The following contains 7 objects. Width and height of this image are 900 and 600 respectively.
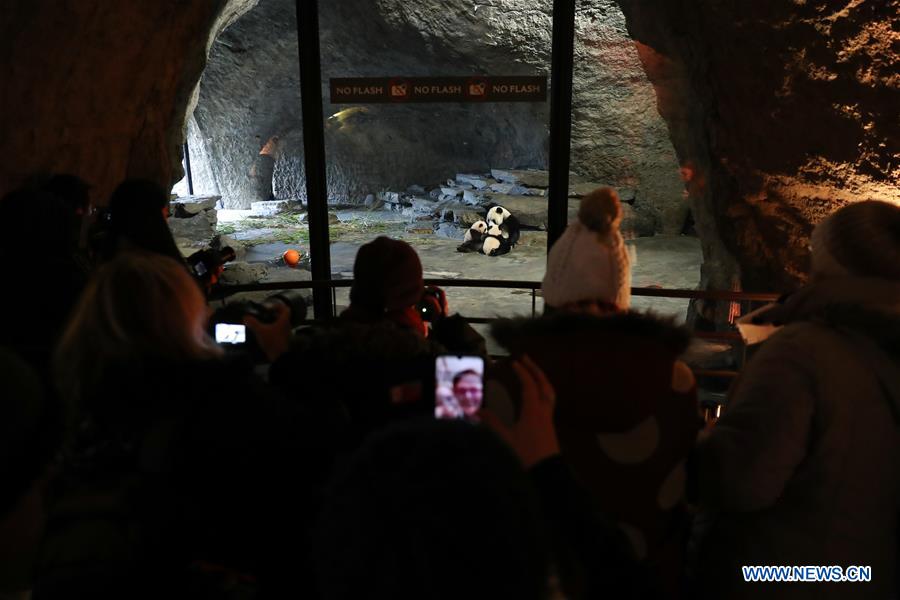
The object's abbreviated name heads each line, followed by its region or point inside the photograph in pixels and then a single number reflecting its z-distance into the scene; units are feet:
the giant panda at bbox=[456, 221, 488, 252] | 34.34
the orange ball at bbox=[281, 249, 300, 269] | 28.42
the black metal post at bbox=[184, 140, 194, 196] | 47.34
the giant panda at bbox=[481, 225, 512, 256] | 34.18
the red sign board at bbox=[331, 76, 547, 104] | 16.25
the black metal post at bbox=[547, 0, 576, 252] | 15.96
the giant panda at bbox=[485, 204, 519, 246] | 35.53
